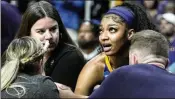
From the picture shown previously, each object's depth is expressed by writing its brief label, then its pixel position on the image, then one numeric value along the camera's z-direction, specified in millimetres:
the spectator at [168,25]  12418
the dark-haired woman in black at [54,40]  6402
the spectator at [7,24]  7860
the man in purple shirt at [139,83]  4121
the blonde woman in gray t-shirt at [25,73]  4963
